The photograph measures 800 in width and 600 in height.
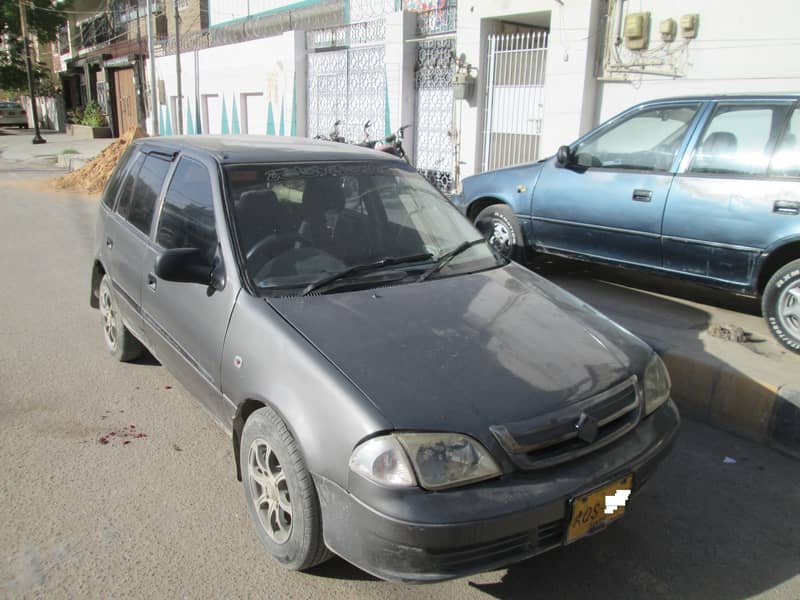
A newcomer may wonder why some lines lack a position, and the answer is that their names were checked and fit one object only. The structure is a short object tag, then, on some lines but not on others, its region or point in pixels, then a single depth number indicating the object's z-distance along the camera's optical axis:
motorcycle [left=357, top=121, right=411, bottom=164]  10.60
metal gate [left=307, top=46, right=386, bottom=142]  14.12
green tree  37.34
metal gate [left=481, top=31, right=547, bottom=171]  10.83
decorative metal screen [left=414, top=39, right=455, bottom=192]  12.65
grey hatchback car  2.23
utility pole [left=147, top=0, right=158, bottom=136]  21.81
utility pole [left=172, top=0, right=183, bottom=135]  21.01
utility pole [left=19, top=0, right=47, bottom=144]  29.41
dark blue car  4.58
